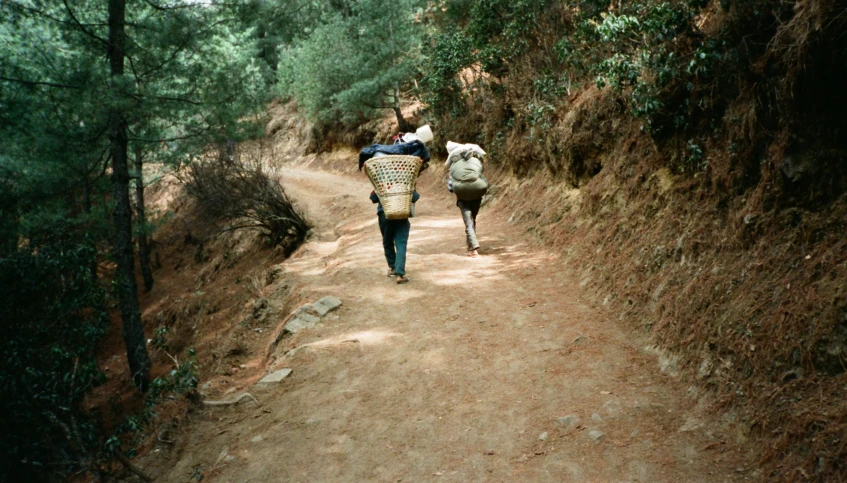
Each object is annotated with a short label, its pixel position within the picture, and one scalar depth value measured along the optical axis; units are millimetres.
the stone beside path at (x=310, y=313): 7342
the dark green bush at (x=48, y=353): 5516
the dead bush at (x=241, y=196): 13680
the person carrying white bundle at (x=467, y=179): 8945
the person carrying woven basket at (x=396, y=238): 8031
